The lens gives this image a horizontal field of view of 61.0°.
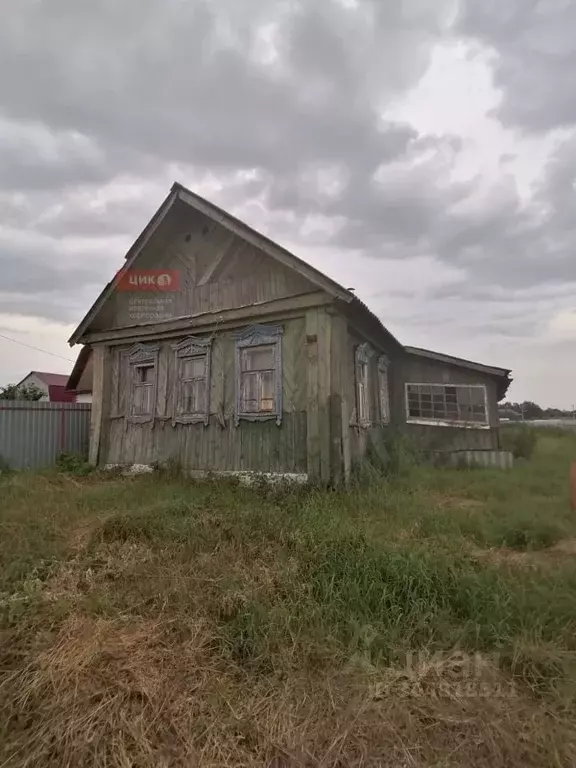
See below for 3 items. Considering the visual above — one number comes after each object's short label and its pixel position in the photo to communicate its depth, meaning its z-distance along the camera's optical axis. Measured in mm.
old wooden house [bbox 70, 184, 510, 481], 8430
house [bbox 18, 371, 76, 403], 39625
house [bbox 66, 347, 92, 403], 21953
